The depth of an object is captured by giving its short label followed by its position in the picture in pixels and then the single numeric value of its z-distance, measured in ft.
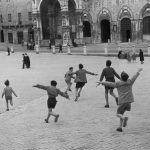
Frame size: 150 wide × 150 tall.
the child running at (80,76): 50.65
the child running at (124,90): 35.34
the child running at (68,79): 58.18
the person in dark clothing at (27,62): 100.58
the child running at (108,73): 46.13
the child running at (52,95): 39.24
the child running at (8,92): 47.91
